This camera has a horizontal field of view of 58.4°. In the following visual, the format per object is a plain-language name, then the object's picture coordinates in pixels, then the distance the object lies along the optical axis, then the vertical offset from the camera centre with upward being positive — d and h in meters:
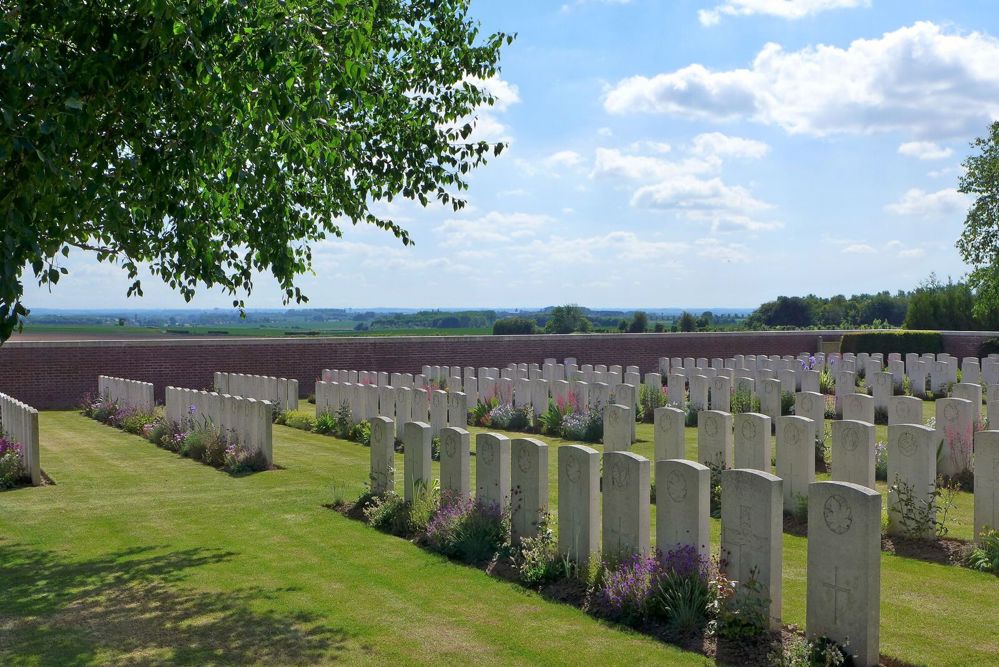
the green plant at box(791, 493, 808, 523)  9.34 -2.00
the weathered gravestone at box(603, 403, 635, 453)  11.92 -1.48
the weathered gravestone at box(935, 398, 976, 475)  10.95 -1.46
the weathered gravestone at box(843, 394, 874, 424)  12.52 -1.27
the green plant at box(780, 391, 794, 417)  17.91 -1.73
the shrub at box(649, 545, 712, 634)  5.98 -1.89
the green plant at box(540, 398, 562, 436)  16.89 -1.99
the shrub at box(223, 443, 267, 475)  13.20 -2.18
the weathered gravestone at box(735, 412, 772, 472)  9.48 -1.33
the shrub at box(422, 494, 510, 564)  8.04 -2.00
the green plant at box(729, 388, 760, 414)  17.53 -1.69
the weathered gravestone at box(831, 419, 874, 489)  8.97 -1.37
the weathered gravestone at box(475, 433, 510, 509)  8.33 -1.46
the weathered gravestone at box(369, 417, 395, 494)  9.93 -1.57
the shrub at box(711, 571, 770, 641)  5.75 -1.91
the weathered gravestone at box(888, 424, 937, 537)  8.45 -1.43
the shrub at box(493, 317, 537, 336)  38.14 -0.47
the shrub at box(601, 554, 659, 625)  6.26 -1.95
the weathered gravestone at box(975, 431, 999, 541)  8.05 -1.49
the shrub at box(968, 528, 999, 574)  7.51 -2.03
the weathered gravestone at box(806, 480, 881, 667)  5.31 -1.52
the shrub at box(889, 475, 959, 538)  8.43 -1.84
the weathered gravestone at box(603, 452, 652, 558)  6.75 -1.44
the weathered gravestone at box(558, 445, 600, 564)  7.18 -1.52
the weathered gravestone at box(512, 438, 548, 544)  7.82 -1.50
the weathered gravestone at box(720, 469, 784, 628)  5.83 -1.43
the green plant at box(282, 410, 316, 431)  18.53 -2.22
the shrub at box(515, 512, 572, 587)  7.21 -2.01
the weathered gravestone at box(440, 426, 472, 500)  8.74 -1.47
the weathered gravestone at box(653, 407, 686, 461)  10.74 -1.41
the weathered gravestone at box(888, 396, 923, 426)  11.44 -1.19
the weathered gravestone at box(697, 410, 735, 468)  10.10 -1.40
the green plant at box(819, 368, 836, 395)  23.02 -1.72
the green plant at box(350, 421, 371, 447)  16.22 -2.18
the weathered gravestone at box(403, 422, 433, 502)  9.20 -1.50
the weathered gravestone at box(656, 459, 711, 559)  6.37 -1.37
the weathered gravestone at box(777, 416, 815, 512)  9.34 -1.47
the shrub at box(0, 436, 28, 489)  12.05 -2.12
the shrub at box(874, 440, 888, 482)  11.53 -1.92
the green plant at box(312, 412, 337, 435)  17.74 -2.18
